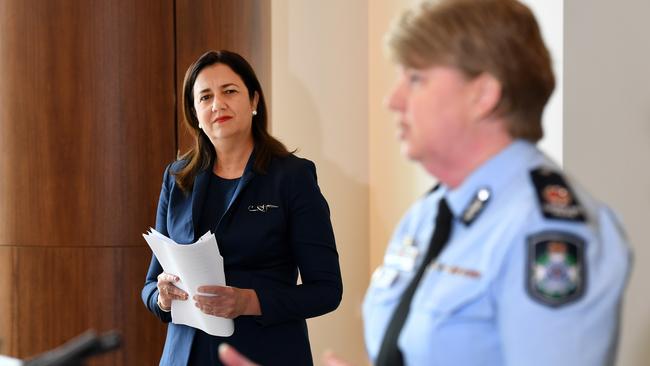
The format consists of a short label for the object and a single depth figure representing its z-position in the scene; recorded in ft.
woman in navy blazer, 19.80
